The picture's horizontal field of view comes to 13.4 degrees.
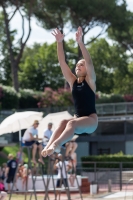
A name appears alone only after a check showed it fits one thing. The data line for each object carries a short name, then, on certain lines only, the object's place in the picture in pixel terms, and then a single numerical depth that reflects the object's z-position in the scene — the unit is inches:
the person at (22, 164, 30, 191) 931.8
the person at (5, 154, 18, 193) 892.0
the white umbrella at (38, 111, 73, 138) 914.5
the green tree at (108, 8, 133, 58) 1945.1
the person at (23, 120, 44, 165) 692.7
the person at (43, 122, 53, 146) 748.0
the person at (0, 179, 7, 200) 626.4
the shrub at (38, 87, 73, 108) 1761.8
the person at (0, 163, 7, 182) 924.8
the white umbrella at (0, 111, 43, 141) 751.7
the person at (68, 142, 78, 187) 914.7
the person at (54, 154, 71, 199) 720.7
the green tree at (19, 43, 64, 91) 2863.9
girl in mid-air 320.5
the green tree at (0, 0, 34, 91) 1843.5
